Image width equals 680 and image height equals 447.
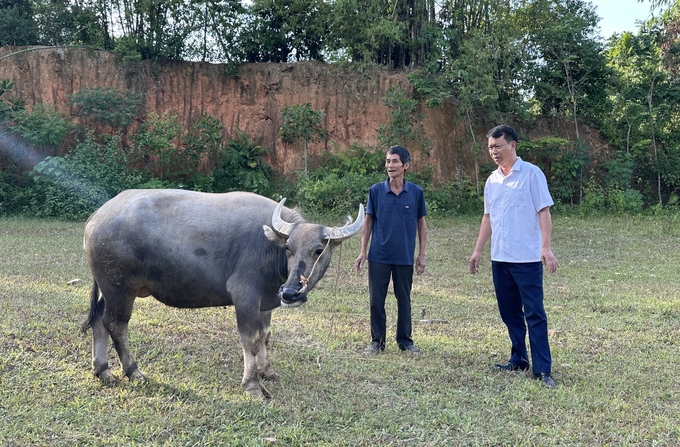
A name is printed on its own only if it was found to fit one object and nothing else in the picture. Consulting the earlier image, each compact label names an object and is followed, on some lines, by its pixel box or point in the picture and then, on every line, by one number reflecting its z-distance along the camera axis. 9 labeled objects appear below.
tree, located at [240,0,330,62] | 16.88
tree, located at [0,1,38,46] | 16.52
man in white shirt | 4.62
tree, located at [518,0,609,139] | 16.84
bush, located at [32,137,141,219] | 14.44
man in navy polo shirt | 5.29
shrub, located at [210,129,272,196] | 16.44
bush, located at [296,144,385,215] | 14.87
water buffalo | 4.32
